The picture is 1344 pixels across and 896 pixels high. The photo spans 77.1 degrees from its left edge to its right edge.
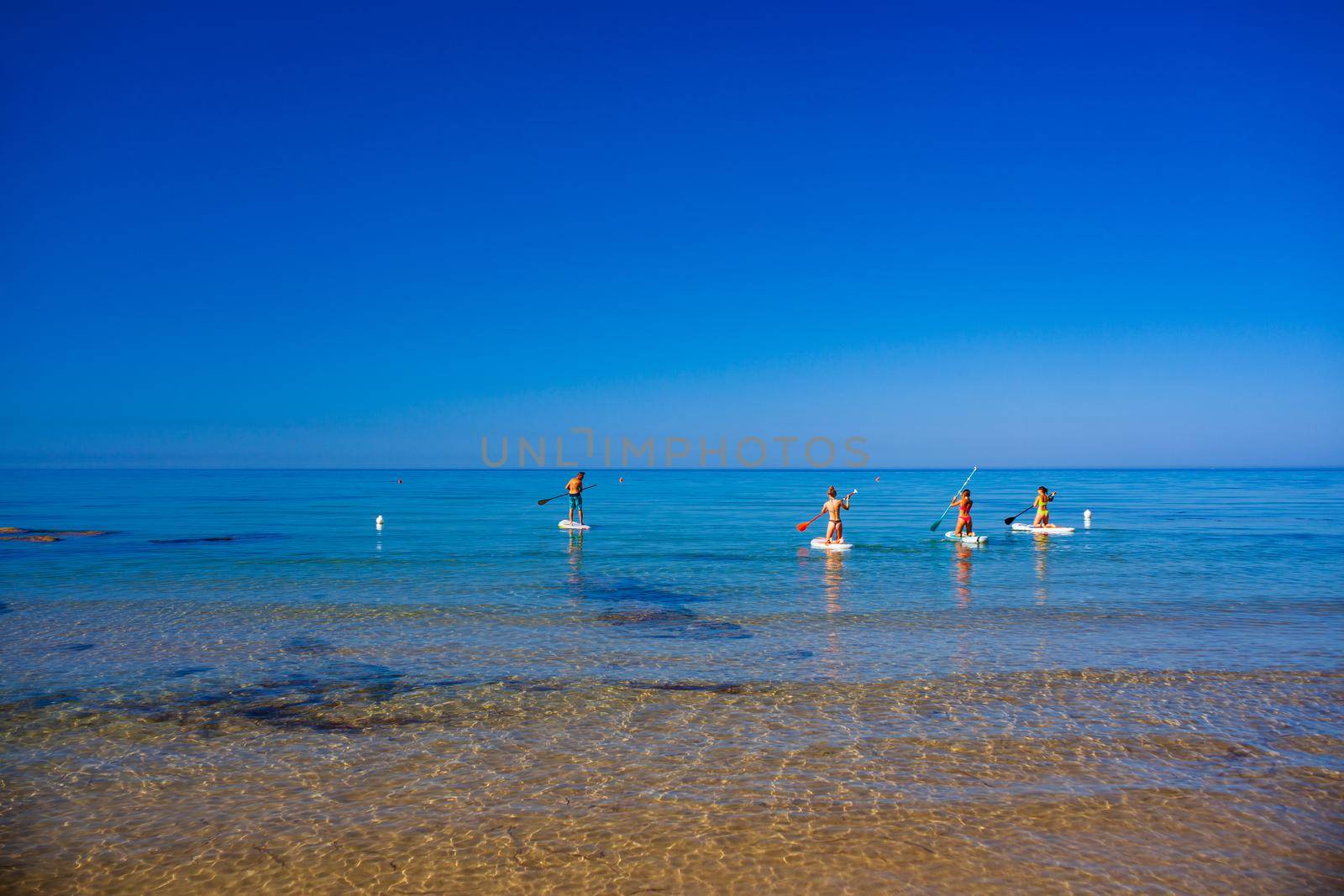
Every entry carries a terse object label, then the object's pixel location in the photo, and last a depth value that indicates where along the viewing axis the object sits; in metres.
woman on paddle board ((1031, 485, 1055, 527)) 37.66
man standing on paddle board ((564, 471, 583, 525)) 43.19
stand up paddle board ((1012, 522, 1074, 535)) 37.50
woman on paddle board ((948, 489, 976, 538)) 33.81
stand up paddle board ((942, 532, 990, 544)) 33.16
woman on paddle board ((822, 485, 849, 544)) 31.27
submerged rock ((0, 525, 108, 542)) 35.05
